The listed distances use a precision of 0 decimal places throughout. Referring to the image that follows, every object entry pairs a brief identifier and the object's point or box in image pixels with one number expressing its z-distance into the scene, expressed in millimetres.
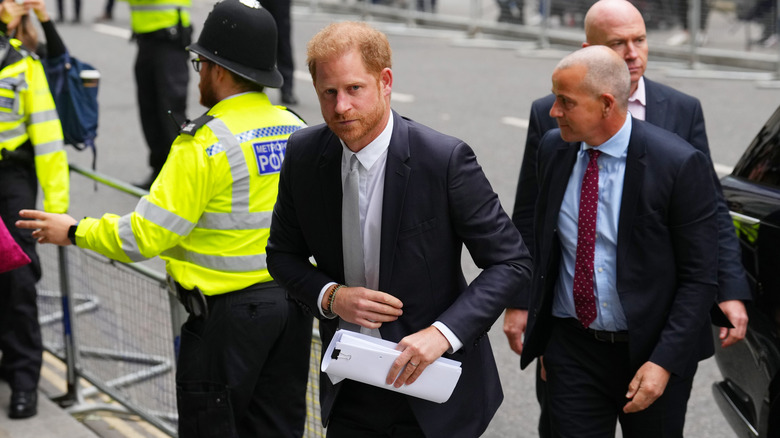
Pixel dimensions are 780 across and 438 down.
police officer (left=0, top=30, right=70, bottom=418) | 5074
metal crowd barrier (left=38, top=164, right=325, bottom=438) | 5012
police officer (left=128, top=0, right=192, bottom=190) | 8711
